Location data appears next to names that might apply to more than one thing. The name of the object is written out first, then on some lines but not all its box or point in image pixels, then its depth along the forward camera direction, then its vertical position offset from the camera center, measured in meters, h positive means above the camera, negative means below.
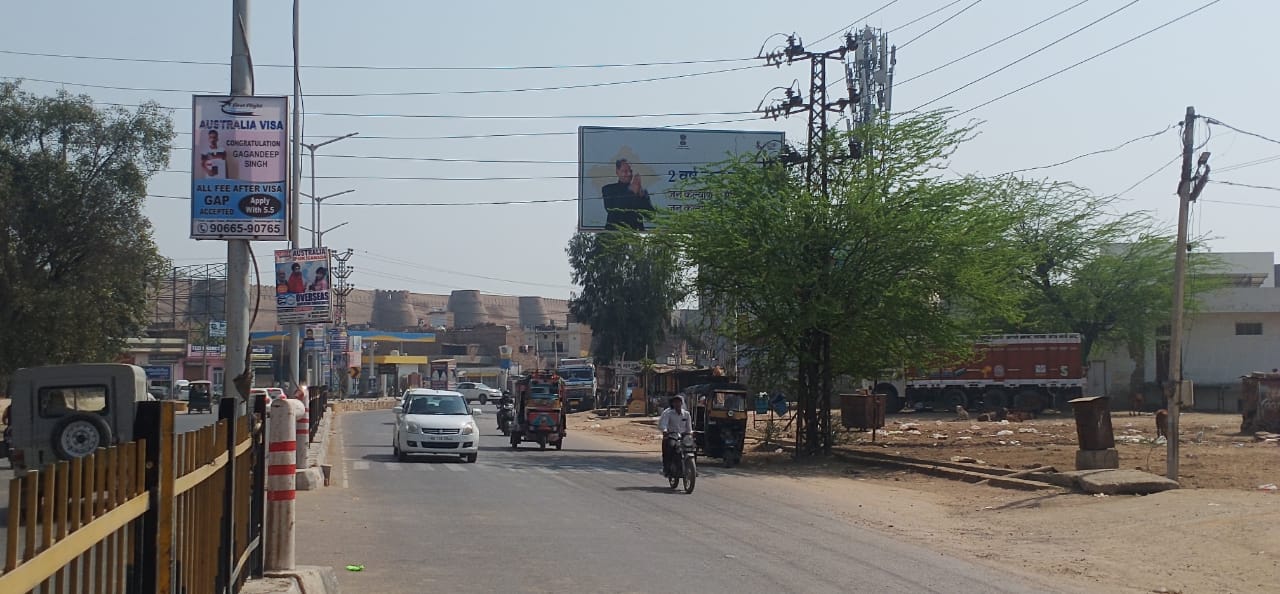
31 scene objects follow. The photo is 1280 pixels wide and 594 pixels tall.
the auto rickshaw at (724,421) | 29.42 -1.75
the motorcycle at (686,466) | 20.80 -1.99
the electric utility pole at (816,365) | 31.41 -0.38
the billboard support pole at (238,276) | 12.65 +0.73
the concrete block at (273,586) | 8.47 -1.71
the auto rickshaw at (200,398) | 56.79 -2.43
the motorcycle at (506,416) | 42.78 -2.43
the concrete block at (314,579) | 9.20 -1.84
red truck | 52.84 -1.09
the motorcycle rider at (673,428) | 21.20 -1.38
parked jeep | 16.42 -0.92
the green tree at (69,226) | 37.06 +3.75
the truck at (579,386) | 71.62 -2.21
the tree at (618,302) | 86.00 +3.34
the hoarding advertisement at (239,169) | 12.45 +1.83
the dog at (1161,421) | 29.94 -1.70
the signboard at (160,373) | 76.50 -1.70
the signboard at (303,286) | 28.38 +1.45
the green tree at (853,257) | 29.45 +2.30
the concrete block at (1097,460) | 22.89 -2.02
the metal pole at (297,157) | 32.25 +5.12
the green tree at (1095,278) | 55.56 +3.45
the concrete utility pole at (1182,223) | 20.98 +2.25
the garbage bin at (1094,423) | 22.61 -1.31
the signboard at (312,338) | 40.92 +0.31
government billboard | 41.09 +5.90
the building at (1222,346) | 59.25 +0.35
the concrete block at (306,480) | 19.92 -2.18
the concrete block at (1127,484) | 19.98 -2.17
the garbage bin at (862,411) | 38.69 -1.94
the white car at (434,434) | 27.94 -1.99
